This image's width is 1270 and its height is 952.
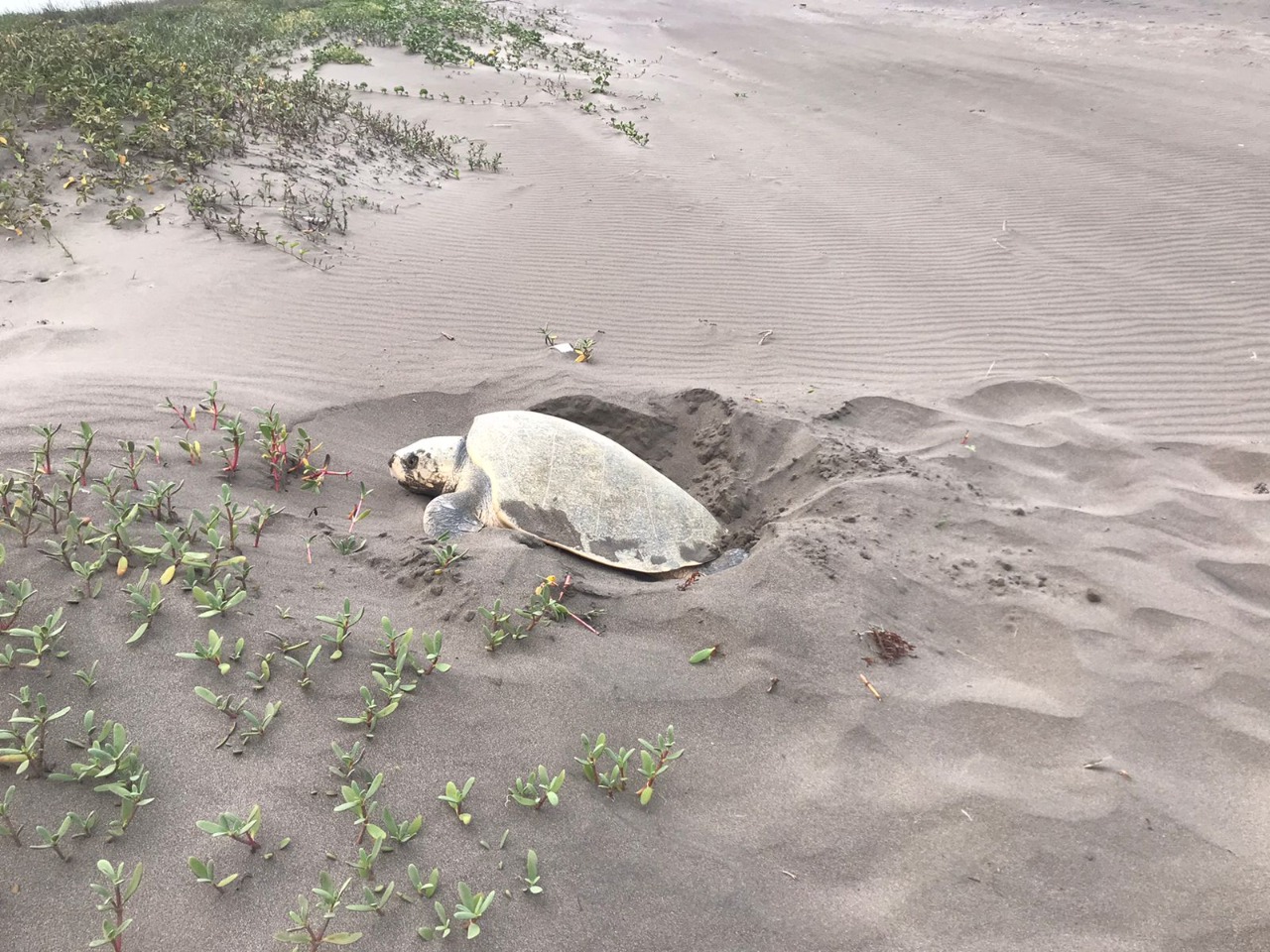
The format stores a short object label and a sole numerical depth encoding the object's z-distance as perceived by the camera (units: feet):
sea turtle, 11.26
